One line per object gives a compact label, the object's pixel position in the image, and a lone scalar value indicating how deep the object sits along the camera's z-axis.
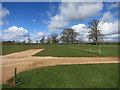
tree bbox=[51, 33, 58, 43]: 86.88
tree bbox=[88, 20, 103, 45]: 52.86
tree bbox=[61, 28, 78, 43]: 75.69
